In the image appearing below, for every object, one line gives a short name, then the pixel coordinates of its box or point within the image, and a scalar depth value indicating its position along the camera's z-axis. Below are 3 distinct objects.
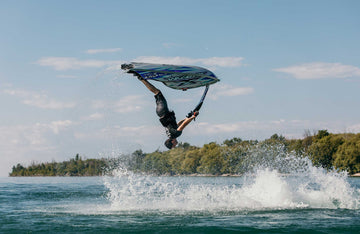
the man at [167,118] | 13.59
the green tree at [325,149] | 76.62
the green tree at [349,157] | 71.35
